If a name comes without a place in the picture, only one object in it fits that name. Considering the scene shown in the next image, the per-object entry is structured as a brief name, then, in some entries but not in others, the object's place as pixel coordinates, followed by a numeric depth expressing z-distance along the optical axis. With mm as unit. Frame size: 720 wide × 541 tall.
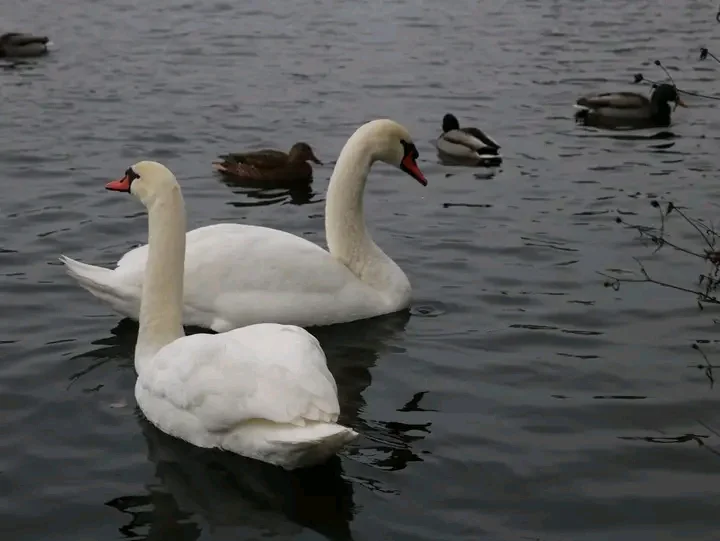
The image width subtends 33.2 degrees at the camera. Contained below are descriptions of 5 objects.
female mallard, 12438
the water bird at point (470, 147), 13200
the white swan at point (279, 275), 7727
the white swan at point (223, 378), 5332
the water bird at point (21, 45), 19812
